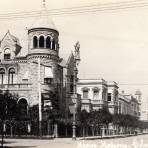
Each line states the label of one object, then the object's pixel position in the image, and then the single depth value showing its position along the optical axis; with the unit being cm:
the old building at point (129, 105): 9503
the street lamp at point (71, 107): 6048
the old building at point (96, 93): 7738
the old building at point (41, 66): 5166
